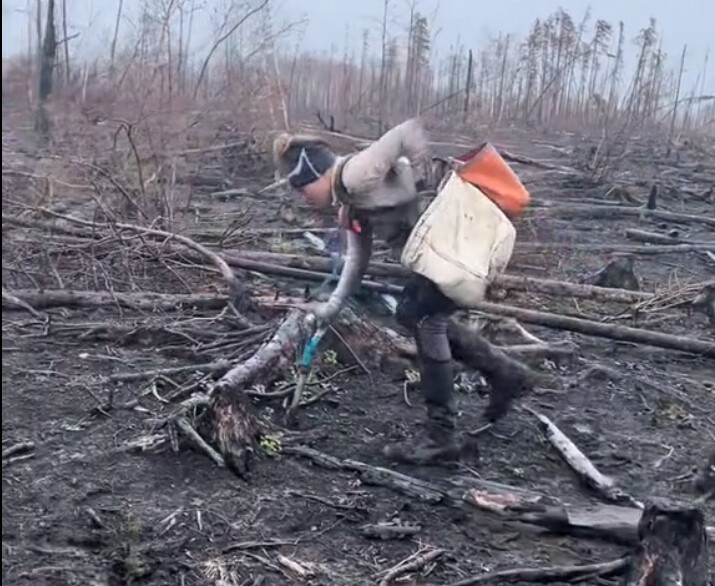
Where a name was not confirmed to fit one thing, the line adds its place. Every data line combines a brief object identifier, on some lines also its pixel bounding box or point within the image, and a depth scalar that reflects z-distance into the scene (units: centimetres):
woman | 438
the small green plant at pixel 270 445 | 475
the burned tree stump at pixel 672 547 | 339
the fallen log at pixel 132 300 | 711
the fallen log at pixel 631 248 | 1119
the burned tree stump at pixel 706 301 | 815
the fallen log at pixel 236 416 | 456
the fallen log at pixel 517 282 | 828
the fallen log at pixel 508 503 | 417
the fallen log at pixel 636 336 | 706
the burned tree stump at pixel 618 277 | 898
